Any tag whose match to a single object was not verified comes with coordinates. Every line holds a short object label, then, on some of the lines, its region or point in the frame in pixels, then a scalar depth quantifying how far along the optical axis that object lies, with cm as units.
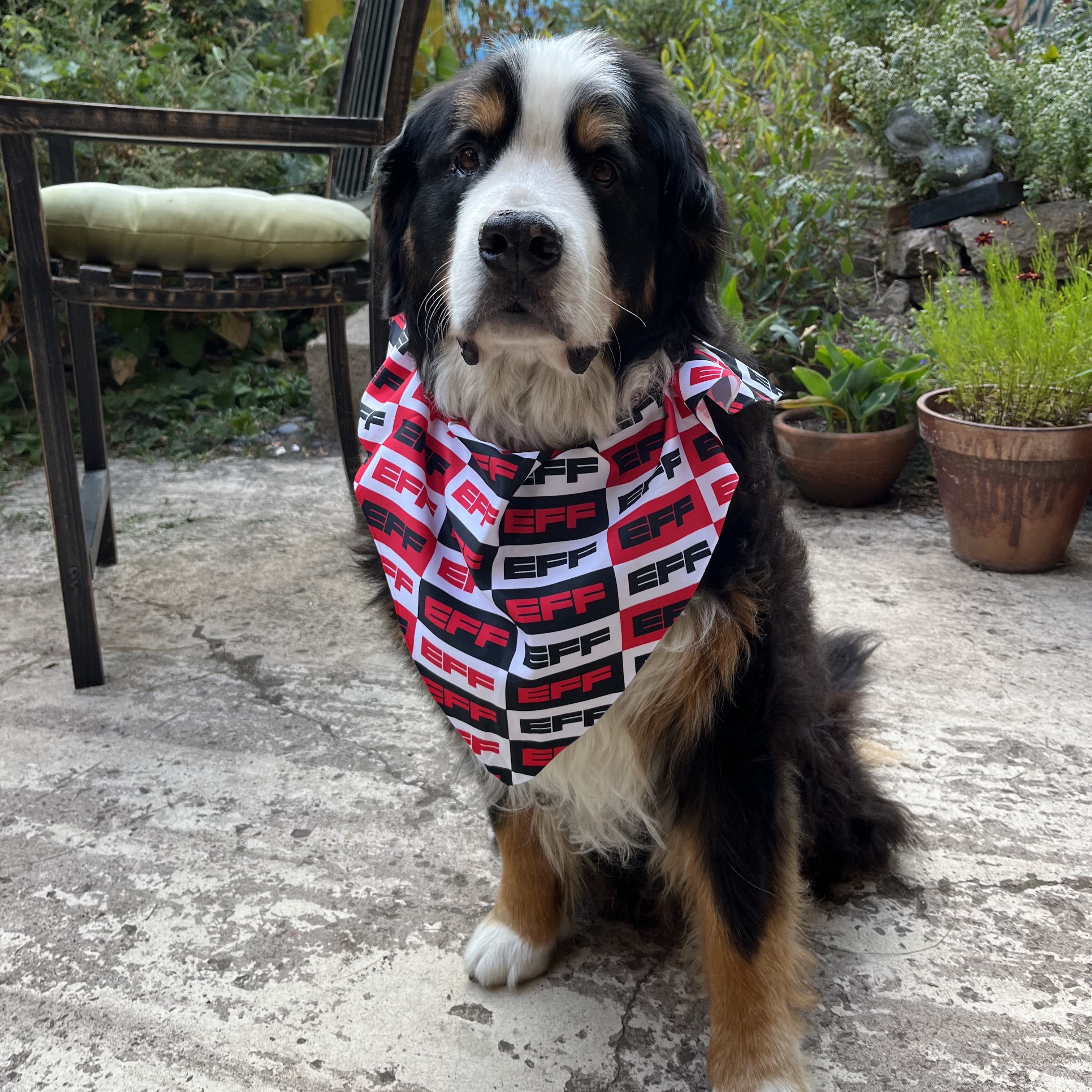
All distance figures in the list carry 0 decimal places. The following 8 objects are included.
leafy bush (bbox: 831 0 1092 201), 363
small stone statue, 395
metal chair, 217
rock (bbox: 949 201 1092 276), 366
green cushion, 232
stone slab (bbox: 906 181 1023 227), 390
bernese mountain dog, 134
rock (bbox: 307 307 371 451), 443
